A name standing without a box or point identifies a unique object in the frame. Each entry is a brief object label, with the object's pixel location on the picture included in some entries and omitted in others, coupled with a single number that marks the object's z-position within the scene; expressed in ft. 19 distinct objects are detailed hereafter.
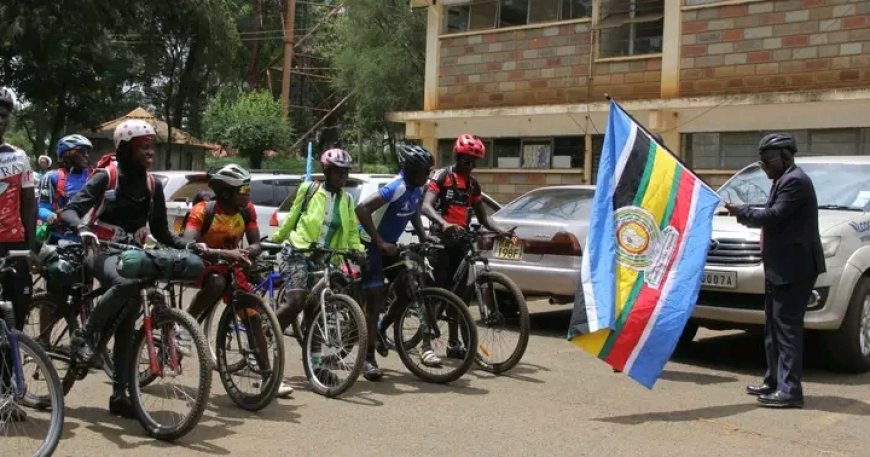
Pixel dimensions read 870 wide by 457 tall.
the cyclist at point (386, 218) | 22.15
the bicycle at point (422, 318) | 22.36
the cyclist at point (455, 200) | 24.54
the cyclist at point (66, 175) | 29.22
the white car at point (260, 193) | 42.39
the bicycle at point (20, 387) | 14.33
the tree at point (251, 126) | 109.09
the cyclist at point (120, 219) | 17.34
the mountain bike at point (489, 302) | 23.61
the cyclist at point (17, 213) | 17.24
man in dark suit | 20.43
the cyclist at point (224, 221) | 20.11
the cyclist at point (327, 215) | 22.31
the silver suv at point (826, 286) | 23.67
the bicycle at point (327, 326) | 20.59
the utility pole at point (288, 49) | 129.39
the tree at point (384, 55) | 107.04
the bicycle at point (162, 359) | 16.38
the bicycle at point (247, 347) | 18.69
